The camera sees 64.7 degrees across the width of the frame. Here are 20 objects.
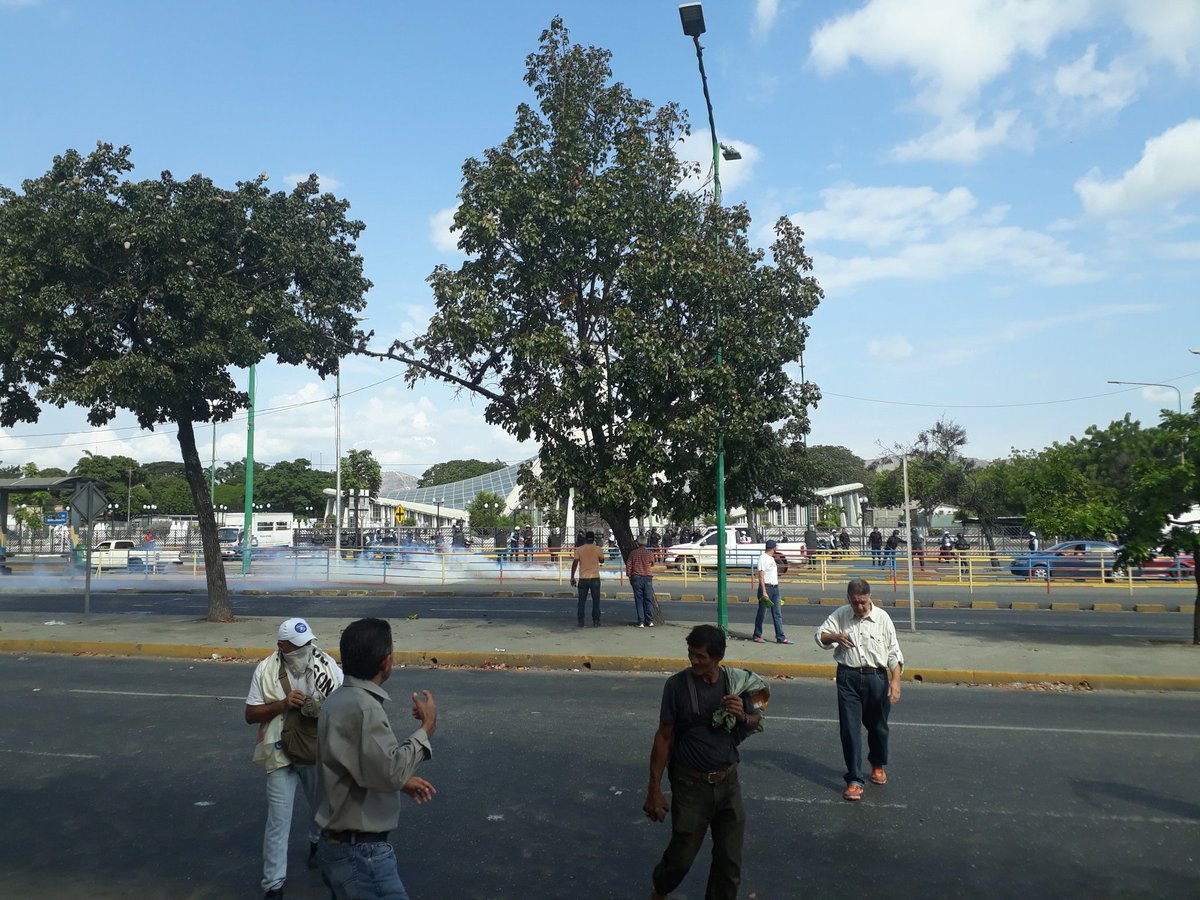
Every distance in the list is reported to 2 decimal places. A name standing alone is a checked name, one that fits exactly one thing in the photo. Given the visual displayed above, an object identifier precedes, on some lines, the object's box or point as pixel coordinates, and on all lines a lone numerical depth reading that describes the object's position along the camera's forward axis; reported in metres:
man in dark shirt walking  4.29
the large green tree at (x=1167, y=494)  13.43
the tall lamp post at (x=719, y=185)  13.09
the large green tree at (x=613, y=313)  14.54
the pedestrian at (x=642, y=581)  16.05
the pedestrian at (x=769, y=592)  14.48
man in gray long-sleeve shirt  3.43
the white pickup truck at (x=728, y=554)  31.60
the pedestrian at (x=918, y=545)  28.65
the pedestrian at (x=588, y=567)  16.50
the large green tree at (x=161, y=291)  15.59
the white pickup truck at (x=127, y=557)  34.41
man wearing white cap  4.90
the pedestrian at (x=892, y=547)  27.54
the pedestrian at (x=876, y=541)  37.47
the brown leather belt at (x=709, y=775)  4.29
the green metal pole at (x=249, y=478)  32.85
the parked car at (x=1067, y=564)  26.23
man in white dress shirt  6.82
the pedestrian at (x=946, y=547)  30.14
